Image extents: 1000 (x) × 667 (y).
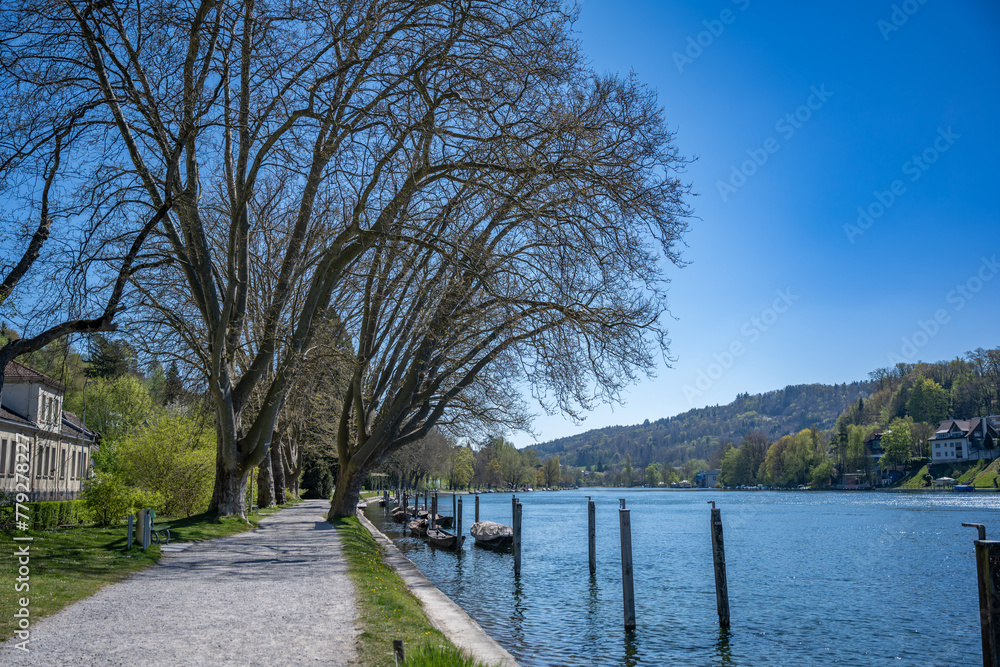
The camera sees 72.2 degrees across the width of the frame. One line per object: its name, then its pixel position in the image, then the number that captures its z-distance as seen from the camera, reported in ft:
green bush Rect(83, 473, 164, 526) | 66.39
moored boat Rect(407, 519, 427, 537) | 118.87
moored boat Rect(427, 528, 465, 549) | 96.10
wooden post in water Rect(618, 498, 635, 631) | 44.45
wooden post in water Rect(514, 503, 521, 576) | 72.80
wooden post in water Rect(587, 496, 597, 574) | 71.05
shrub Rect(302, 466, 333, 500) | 199.31
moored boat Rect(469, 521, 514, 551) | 97.96
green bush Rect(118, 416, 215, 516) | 78.23
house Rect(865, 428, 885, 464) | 441.27
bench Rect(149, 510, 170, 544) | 50.05
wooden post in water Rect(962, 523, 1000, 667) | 23.70
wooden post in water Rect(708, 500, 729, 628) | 45.19
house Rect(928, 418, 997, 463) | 346.95
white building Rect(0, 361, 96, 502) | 105.40
